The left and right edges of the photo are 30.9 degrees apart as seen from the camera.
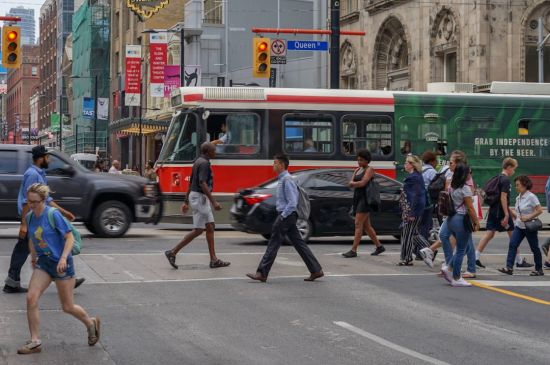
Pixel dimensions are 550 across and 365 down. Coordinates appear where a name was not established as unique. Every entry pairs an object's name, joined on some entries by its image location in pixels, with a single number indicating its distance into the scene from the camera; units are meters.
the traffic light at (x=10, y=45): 27.54
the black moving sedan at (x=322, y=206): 18.92
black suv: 20.03
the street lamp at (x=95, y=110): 69.19
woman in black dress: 16.69
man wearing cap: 12.49
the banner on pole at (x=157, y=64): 47.97
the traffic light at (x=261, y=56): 29.52
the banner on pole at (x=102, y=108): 68.50
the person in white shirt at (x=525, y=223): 14.80
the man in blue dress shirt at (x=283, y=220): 13.65
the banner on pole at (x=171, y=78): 47.03
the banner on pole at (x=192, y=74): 44.44
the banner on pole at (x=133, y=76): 54.91
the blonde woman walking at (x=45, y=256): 8.77
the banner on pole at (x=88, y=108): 74.38
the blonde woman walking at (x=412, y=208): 15.77
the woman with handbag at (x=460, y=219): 13.46
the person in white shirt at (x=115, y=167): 34.38
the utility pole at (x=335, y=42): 27.98
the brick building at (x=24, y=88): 155.35
